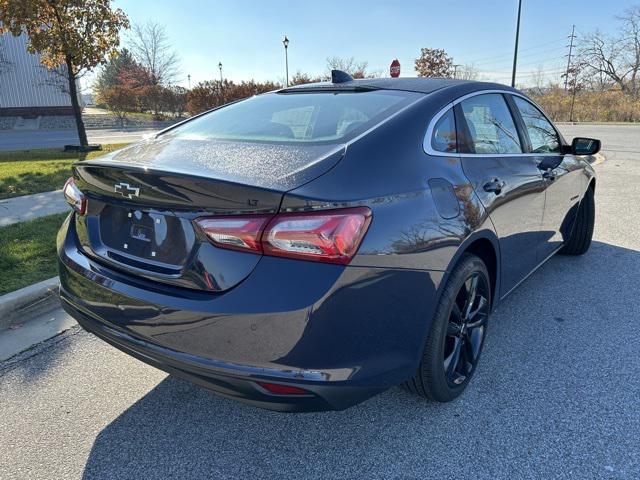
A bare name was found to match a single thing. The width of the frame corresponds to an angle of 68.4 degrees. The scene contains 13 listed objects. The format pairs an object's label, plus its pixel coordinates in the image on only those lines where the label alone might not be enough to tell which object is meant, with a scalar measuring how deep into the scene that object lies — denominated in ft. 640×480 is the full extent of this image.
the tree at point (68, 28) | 38.37
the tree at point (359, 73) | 118.99
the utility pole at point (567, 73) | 143.56
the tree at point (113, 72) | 171.71
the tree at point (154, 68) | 143.02
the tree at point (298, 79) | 114.83
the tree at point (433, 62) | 121.90
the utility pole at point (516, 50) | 81.51
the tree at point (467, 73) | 196.34
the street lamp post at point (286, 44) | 107.14
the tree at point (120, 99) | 126.52
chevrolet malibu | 5.65
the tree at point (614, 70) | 181.05
